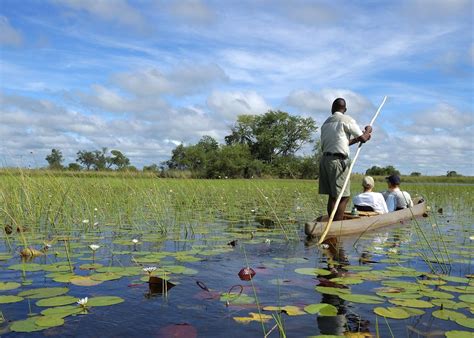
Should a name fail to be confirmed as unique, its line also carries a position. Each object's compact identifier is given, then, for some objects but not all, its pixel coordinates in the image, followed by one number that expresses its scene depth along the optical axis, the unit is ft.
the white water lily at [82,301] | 9.06
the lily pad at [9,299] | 9.73
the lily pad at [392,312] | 9.41
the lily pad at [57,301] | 9.57
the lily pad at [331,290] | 11.21
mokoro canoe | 21.04
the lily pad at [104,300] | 9.56
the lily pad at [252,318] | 9.07
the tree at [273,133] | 208.03
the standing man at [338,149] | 23.71
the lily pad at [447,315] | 9.45
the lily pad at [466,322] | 8.84
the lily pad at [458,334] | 8.07
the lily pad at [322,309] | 9.47
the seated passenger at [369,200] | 27.78
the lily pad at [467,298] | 10.70
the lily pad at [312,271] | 13.60
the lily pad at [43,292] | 10.25
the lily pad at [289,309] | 9.52
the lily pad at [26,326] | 8.09
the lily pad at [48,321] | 8.22
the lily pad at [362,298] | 10.36
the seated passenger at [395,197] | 31.91
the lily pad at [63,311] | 8.84
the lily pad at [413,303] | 10.17
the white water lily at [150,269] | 11.22
